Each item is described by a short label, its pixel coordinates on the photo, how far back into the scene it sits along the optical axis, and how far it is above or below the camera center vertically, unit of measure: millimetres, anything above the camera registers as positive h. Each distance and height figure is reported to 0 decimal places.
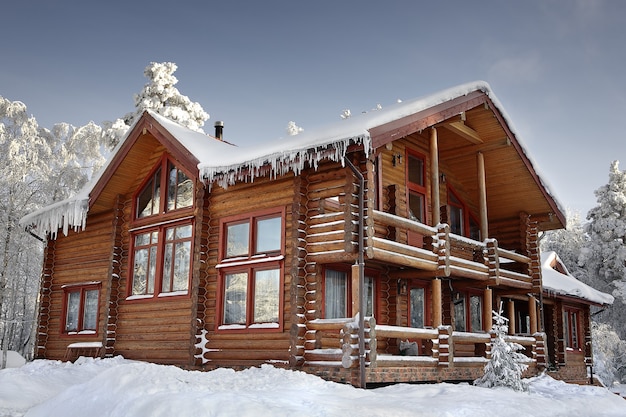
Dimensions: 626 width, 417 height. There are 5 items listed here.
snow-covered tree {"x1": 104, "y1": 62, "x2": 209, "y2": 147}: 30469 +11158
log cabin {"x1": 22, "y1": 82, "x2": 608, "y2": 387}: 13453 +2253
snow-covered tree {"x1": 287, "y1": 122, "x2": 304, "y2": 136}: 44812 +14357
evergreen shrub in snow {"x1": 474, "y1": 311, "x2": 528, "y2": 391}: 13750 -597
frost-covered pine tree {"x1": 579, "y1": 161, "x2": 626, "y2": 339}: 38938 +5855
